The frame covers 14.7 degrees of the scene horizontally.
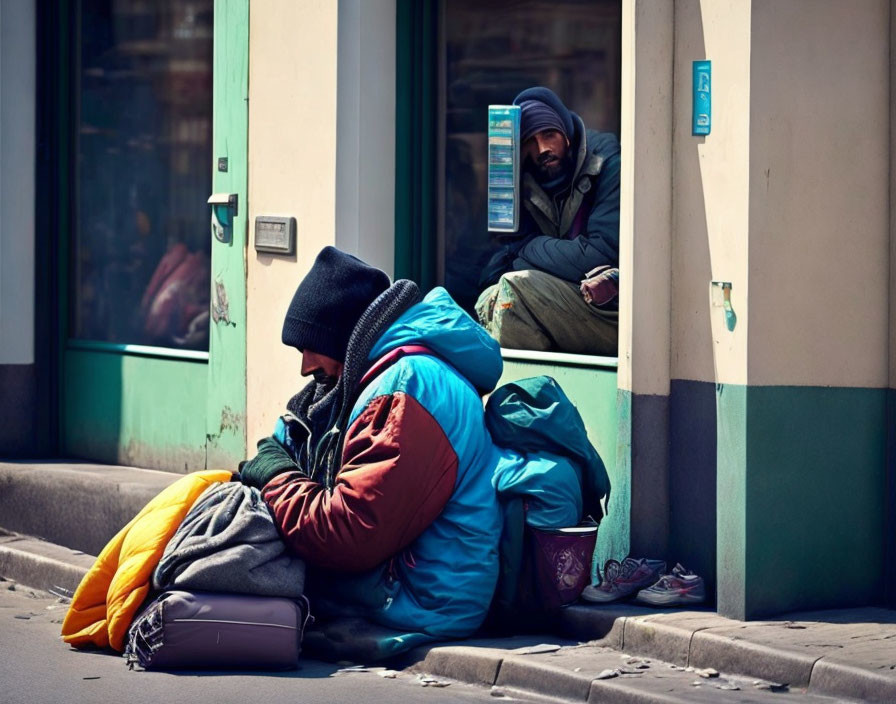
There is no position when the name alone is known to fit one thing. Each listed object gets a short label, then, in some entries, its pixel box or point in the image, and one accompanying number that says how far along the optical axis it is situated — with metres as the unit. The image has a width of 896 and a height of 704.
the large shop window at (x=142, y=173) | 18.69
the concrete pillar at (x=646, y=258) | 12.94
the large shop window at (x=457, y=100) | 15.48
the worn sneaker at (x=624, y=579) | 12.77
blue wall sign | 12.58
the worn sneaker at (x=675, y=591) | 12.62
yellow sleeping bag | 12.31
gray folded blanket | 11.89
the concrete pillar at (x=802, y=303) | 12.16
